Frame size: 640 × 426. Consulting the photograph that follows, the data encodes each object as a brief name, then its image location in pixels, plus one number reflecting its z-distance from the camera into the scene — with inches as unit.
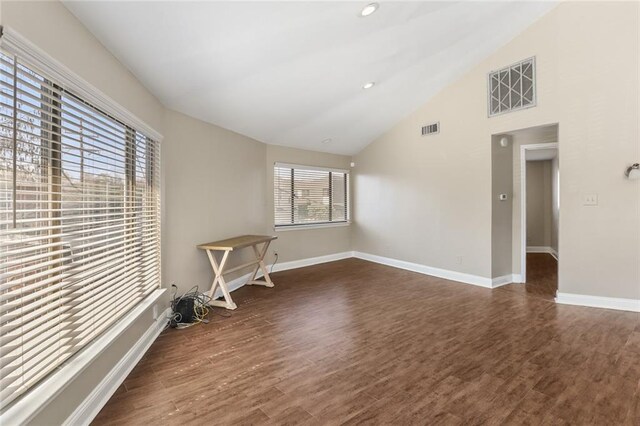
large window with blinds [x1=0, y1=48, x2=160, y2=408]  50.3
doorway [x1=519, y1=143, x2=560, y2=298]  223.3
